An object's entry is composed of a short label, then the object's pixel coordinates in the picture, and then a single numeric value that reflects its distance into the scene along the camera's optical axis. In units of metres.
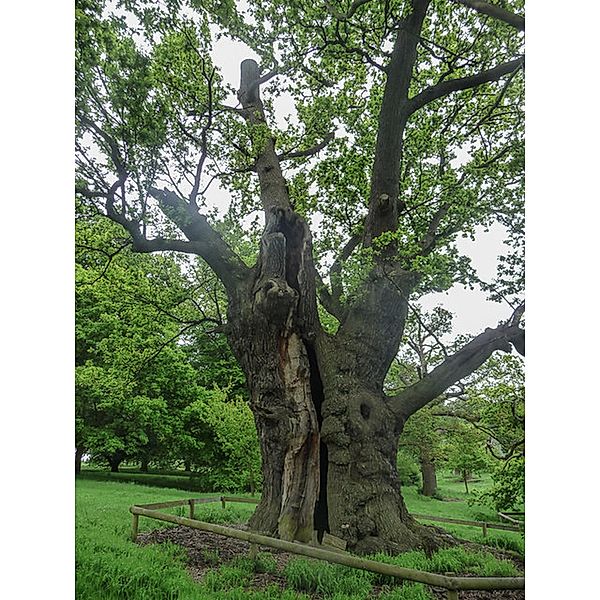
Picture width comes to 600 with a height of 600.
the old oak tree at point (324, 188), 8.31
